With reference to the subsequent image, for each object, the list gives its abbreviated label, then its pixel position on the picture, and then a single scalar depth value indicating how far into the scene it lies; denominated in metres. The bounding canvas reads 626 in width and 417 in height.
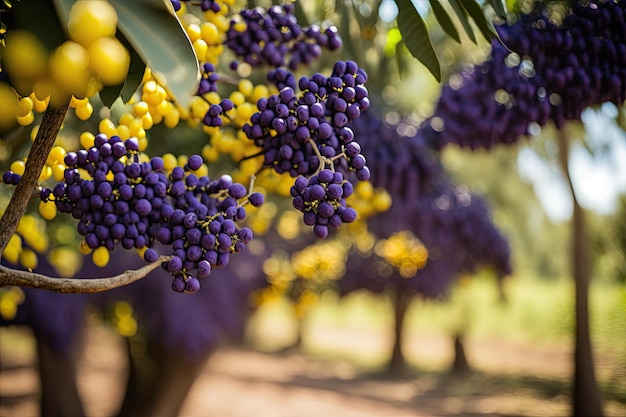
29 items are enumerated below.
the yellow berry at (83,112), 1.08
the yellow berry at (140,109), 1.14
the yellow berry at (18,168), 1.13
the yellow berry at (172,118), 1.25
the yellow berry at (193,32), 1.14
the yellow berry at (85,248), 1.11
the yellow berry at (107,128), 1.12
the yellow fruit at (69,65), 0.60
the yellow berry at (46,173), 1.10
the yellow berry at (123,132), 1.14
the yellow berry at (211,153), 1.38
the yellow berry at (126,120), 1.16
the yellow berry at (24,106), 0.94
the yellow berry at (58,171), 1.10
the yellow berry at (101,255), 1.08
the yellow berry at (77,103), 0.99
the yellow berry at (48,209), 1.08
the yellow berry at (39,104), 1.00
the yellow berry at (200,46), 1.12
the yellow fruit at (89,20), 0.58
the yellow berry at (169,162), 1.21
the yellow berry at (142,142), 1.22
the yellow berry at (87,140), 1.13
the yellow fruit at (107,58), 0.60
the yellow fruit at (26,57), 0.63
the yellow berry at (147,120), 1.16
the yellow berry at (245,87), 1.32
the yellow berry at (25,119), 1.10
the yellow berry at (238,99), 1.27
